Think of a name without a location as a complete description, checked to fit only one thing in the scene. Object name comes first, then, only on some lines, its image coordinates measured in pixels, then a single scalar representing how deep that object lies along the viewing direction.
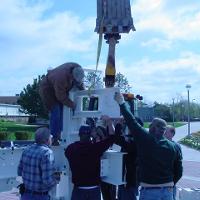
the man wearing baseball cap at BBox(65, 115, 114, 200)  4.41
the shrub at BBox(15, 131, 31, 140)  24.55
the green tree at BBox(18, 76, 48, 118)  54.39
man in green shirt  4.16
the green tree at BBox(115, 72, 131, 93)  54.30
